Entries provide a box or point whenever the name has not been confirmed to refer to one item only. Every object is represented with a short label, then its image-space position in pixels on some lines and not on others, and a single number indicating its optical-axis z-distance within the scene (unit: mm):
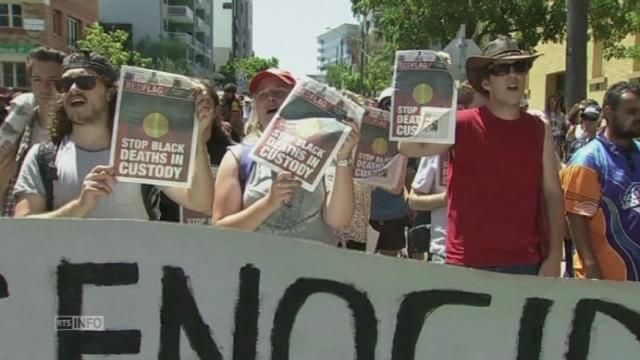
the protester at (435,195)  3961
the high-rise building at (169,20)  75125
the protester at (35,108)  3430
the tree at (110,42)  45969
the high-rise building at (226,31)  115925
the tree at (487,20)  16094
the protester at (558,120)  10609
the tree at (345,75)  82012
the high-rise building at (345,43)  153400
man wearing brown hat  3113
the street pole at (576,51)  9000
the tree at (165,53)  64000
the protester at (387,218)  4930
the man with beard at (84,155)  2789
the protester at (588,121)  7414
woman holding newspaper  2855
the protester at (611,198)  3258
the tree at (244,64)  90500
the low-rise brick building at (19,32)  41500
